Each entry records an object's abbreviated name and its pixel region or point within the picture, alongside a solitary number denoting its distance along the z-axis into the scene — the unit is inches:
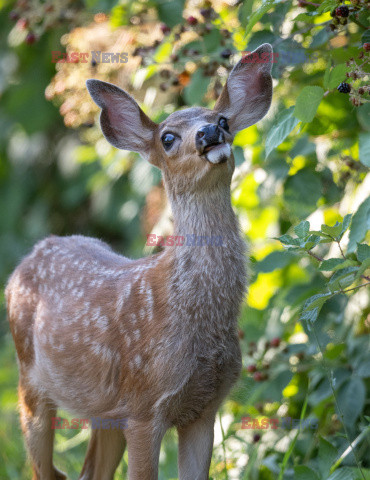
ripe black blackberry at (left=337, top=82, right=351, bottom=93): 284.7
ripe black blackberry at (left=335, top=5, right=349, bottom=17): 282.7
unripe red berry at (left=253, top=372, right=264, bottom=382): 369.4
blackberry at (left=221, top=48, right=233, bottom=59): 354.6
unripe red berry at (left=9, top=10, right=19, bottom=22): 409.4
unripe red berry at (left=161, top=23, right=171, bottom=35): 373.4
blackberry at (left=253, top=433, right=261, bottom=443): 371.6
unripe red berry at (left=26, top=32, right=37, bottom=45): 413.4
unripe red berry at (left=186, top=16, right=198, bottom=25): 353.4
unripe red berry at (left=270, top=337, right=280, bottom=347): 376.8
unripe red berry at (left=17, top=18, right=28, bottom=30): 421.7
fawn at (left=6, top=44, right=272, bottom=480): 291.7
